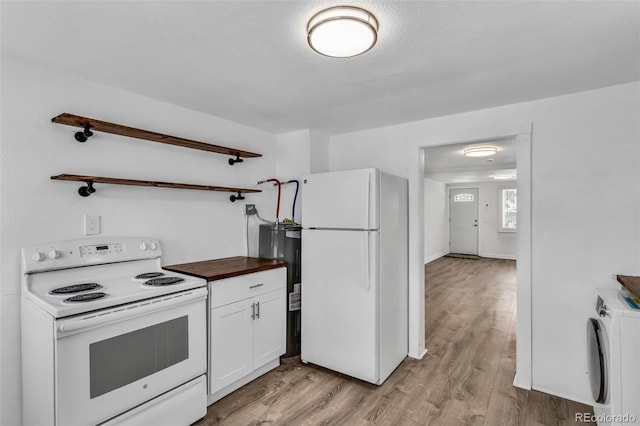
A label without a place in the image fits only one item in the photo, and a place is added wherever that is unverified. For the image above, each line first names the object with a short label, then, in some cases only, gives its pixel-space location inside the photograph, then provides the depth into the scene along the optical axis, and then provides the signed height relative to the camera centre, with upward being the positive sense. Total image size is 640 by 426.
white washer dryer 1.62 -0.82
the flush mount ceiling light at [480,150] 4.27 +0.82
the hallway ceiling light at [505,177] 7.71 +0.84
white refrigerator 2.51 -0.53
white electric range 1.56 -0.70
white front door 9.30 -0.33
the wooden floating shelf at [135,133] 1.90 +0.54
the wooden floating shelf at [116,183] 1.94 +0.20
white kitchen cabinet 2.29 -0.92
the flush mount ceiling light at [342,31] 1.34 +0.79
